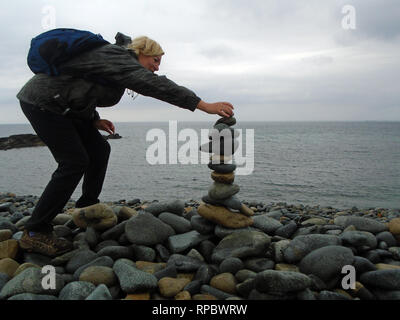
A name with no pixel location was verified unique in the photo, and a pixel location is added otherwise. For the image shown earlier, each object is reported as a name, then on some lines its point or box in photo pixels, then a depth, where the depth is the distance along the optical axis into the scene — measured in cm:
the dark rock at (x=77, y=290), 327
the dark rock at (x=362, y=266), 367
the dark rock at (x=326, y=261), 351
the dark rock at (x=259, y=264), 385
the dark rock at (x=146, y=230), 449
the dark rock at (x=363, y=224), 466
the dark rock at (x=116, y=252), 420
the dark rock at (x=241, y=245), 404
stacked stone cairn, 467
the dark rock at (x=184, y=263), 388
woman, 363
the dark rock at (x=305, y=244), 388
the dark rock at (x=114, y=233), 472
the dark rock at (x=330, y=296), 316
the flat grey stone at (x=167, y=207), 535
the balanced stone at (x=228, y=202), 476
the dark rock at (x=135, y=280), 335
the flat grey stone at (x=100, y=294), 315
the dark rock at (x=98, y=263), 381
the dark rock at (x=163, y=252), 429
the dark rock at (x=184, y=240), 439
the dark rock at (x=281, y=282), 308
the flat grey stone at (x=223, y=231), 454
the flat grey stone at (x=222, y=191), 477
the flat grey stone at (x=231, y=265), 380
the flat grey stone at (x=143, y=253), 427
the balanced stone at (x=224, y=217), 464
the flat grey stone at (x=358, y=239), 410
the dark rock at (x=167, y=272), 367
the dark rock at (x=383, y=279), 336
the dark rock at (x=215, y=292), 334
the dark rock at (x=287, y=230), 475
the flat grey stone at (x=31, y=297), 319
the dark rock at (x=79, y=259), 402
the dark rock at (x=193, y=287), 344
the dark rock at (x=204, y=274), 367
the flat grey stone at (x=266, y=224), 489
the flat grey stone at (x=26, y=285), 338
